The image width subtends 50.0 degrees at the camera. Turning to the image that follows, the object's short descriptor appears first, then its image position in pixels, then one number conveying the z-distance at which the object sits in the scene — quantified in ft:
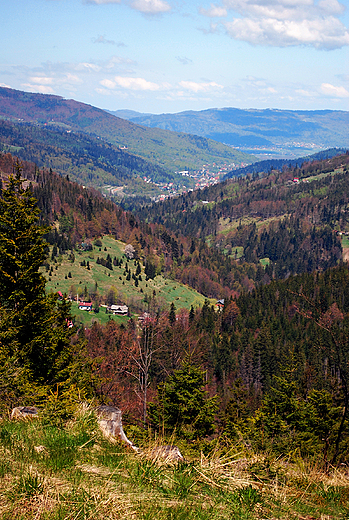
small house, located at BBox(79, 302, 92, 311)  494.75
